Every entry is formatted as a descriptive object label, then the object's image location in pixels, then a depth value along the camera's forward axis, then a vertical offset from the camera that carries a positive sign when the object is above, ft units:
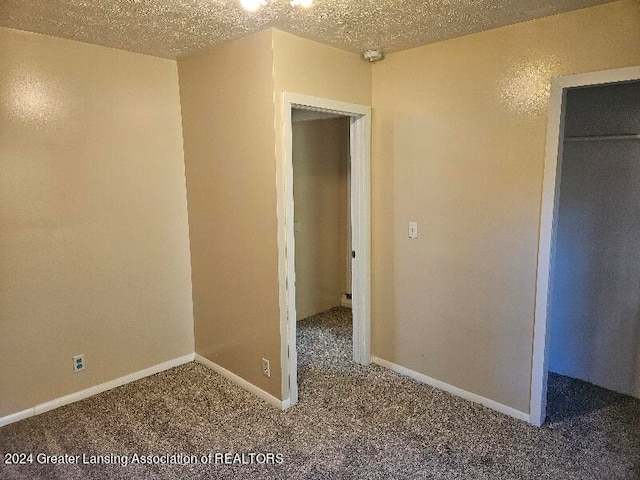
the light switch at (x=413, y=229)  10.15 -1.00
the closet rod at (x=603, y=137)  9.19 +1.03
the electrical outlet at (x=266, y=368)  9.57 -3.97
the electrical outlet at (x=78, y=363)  9.73 -3.85
